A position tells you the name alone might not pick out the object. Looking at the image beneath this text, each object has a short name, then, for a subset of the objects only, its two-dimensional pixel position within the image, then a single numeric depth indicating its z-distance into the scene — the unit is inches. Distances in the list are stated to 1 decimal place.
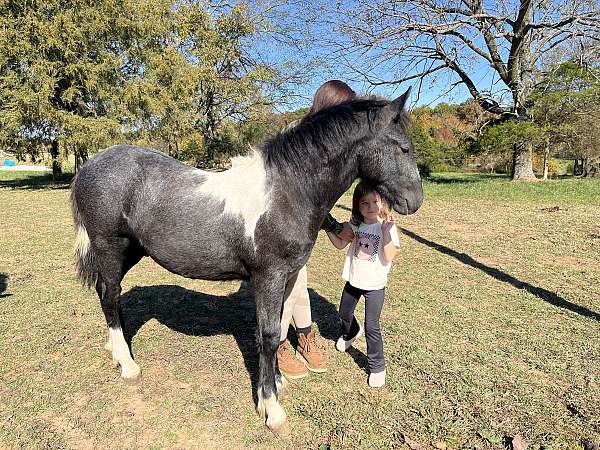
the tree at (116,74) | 590.2
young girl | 113.3
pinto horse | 88.7
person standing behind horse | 120.3
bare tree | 574.9
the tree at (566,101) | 659.4
